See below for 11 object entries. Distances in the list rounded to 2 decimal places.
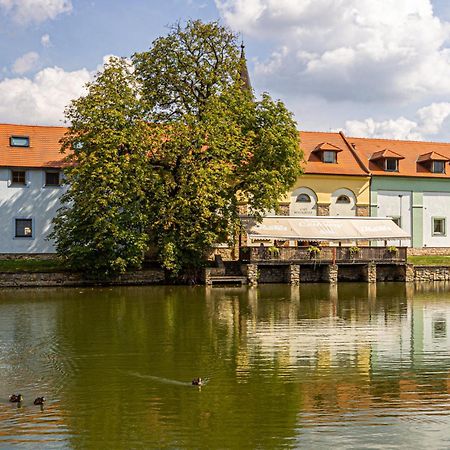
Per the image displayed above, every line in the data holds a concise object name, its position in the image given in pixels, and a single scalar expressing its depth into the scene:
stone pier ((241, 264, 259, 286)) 36.25
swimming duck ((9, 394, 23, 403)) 10.16
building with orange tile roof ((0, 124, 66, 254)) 39.00
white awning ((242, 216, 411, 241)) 38.66
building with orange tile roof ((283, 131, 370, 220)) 45.25
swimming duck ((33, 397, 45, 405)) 10.06
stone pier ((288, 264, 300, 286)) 37.06
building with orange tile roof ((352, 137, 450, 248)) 47.03
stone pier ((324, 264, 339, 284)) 37.59
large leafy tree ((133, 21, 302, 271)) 34.03
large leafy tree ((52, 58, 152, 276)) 32.56
